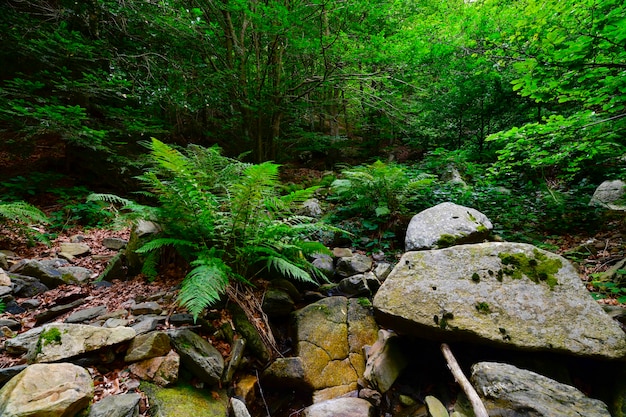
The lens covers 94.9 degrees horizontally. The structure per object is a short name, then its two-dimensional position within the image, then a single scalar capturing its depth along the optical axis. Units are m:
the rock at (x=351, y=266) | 3.79
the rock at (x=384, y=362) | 2.48
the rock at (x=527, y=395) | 1.77
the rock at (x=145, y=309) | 2.40
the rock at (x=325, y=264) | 3.81
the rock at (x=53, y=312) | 2.27
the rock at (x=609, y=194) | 4.65
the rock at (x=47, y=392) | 1.38
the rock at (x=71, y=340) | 1.75
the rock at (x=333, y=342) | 2.58
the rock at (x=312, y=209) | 5.56
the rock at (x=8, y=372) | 1.61
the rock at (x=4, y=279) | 2.58
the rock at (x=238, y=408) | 1.96
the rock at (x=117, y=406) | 1.57
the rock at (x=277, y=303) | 2.91
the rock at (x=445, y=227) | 3.91
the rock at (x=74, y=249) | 3.59
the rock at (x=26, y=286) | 2.62
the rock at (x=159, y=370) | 1.91
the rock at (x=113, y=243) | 3.98
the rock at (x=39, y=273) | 2.84
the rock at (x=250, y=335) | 2.50
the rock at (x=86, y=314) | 2.27
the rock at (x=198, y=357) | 2.06
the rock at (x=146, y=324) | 2.15
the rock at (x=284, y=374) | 2.43
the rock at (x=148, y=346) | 1.96
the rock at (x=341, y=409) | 2.25
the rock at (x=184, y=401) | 1.77
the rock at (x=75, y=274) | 2.94
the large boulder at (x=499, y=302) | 2.24
